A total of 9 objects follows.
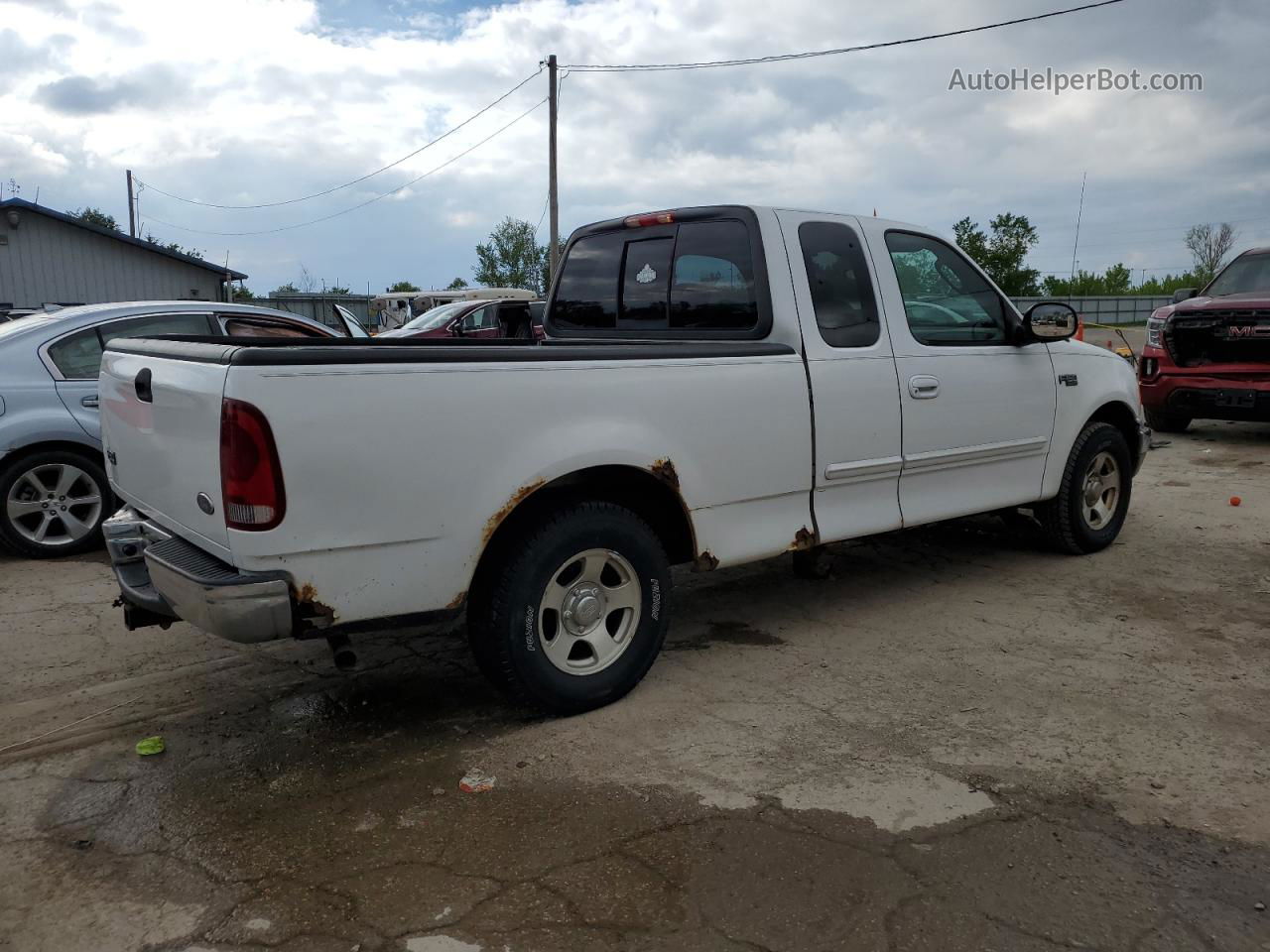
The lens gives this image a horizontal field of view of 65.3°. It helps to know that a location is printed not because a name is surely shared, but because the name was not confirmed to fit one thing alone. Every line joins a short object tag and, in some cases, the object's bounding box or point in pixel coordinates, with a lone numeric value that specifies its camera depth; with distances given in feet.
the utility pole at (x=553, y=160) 81.41
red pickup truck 31.63
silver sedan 20.02
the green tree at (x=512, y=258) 185.88
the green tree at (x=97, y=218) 212.84
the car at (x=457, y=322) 57.77
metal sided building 75.25
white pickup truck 9.82
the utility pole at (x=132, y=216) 154.30
